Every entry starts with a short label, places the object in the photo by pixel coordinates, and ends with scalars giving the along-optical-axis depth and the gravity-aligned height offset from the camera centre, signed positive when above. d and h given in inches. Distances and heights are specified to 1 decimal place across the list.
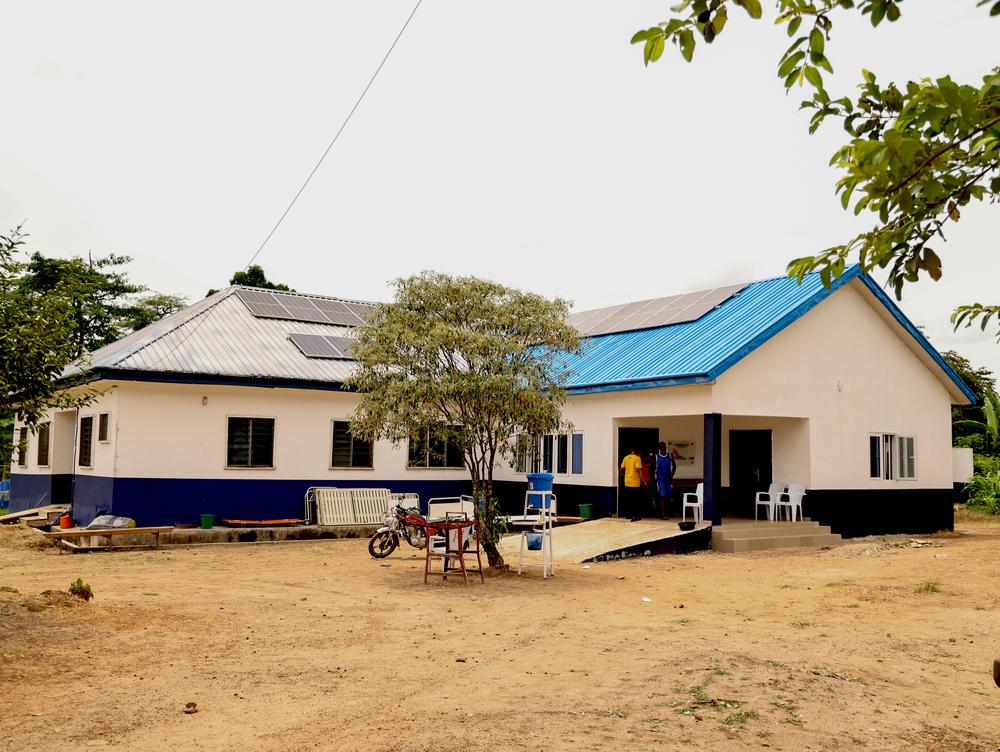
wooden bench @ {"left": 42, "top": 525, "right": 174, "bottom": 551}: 663.8 -64.5
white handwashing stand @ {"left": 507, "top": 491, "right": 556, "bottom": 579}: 547.2 -43.9
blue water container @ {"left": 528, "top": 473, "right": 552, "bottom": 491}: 699.4 -24.6
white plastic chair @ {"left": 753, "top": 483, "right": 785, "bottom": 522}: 792.9 -36.3
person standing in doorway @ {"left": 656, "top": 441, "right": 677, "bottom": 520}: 779.4 -18.9
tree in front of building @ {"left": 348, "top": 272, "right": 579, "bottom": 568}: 522.6 +50.3
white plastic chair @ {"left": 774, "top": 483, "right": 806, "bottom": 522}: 775.7 -36.3
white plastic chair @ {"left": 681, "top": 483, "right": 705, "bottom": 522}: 742.7 -43.0
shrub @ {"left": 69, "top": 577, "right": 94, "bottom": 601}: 416.8 -66.0
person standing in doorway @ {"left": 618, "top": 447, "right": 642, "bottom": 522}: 777.6 -26.8
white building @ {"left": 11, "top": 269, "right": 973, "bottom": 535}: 746.8 +30.6
